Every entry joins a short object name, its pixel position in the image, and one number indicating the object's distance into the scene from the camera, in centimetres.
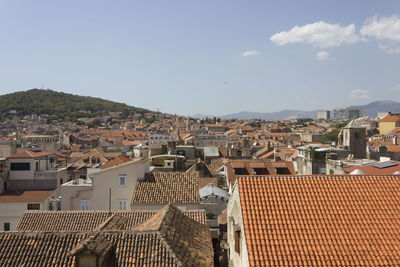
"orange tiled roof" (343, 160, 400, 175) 2462
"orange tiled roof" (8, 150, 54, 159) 2999
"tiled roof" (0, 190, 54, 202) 2575
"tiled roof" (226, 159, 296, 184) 4062
